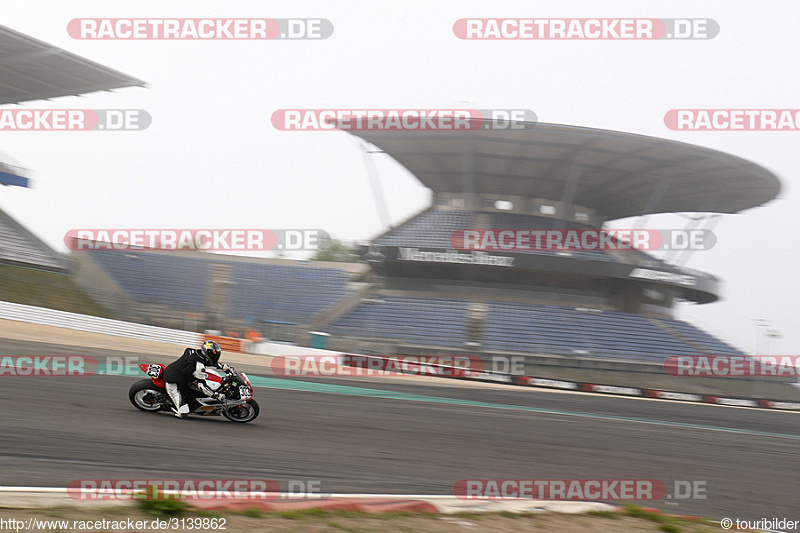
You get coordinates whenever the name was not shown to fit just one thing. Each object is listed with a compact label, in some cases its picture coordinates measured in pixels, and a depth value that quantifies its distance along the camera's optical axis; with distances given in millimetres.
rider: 17703
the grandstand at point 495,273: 66437
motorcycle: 18016
